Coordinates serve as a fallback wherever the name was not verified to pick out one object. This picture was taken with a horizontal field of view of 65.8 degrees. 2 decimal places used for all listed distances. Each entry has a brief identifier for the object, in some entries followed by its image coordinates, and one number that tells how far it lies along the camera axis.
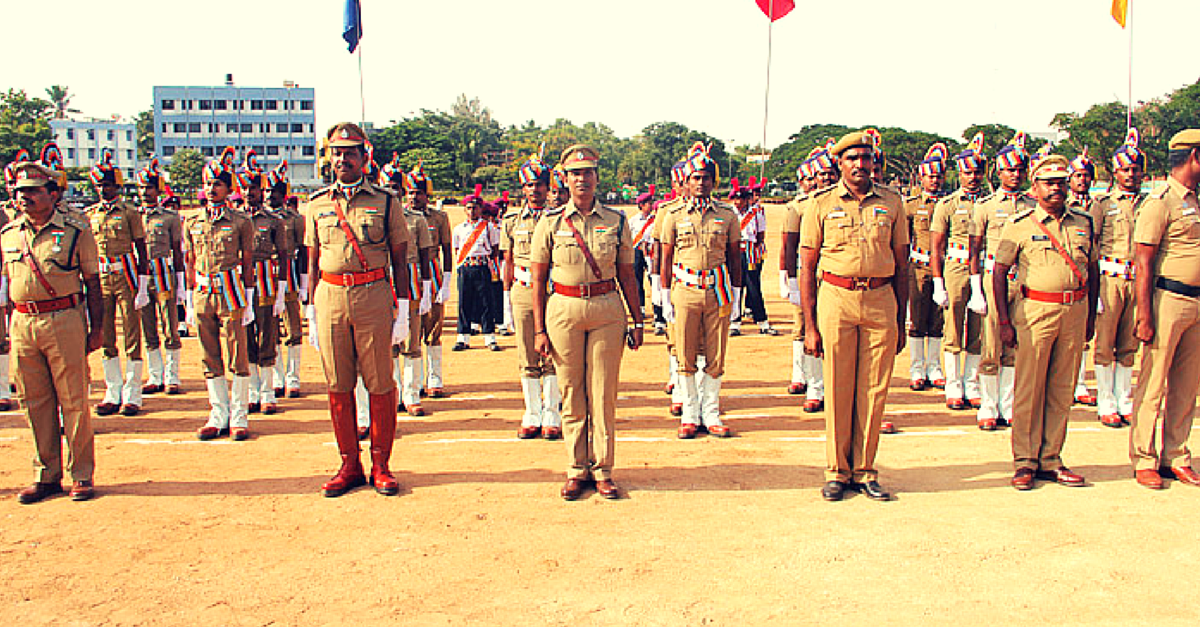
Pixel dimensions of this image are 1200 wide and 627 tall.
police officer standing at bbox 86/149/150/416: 9.45
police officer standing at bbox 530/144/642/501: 6.52
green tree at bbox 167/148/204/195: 77.19
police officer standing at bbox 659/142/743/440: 8.27
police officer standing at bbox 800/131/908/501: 6.29
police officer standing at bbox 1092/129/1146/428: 8.73
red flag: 14.30
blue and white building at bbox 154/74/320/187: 97.50
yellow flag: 12.64
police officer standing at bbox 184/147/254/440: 8.42
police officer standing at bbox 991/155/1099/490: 6.58
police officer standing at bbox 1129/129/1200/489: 6.54
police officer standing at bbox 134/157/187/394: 10.02
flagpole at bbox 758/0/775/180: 14.16
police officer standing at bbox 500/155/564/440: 8.44
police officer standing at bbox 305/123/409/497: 6.54
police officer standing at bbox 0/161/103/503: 6.48
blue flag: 10.49
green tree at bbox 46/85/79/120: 120.50
